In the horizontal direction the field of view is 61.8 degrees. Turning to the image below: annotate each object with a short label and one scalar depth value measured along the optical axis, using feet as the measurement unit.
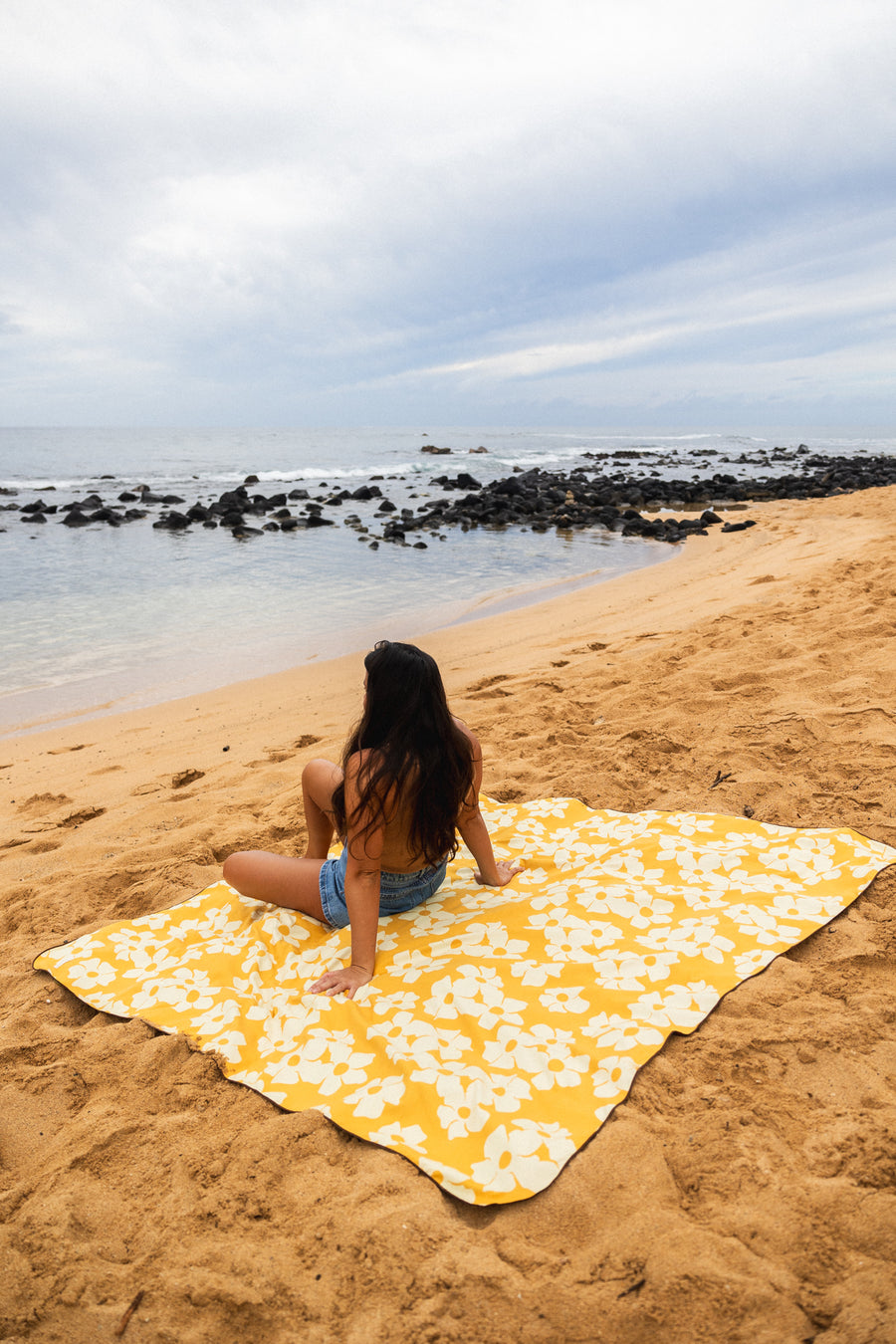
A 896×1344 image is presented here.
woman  8.25
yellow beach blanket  6.75
